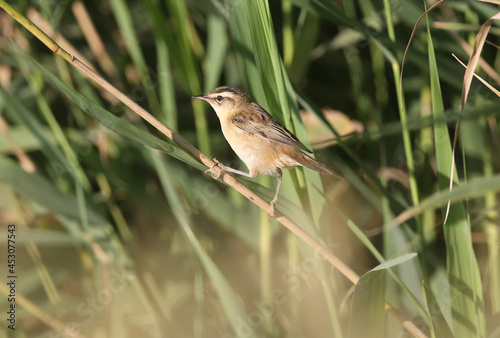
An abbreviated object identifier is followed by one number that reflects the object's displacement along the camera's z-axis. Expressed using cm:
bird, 454
